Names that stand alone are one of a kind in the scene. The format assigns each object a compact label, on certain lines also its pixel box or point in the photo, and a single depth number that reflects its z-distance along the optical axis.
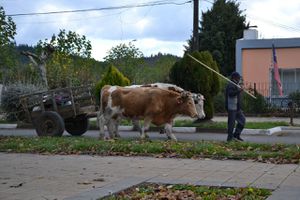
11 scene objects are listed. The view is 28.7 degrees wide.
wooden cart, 17.25
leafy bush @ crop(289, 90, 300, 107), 29.59
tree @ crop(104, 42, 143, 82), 47.54
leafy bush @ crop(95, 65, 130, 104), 23.47
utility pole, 25.62
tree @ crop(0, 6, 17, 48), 17.11
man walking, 15.06
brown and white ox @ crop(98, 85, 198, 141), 15.68
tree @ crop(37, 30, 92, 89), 30.75
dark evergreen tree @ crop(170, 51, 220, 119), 22.19
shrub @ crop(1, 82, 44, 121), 25.38
